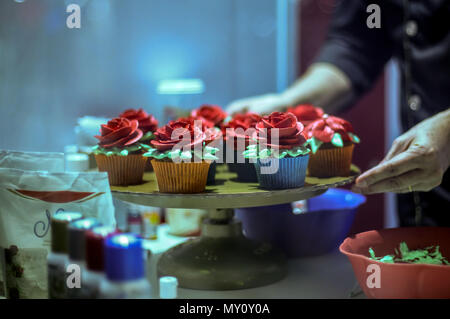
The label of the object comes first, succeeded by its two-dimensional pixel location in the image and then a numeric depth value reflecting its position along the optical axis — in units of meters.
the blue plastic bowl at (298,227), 1.25
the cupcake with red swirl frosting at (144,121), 1.16
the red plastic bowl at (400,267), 0.81
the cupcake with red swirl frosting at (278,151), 0.98
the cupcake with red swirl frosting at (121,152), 1.07
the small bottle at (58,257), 0.68
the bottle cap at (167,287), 0.80
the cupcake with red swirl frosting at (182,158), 0.97
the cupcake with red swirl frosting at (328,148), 1.15
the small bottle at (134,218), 1.21
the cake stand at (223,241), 0.95
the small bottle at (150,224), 1.39
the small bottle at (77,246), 0.65
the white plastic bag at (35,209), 0.78
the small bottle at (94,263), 0.62
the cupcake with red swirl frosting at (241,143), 1.06
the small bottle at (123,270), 0.61
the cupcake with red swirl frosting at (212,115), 1.32
